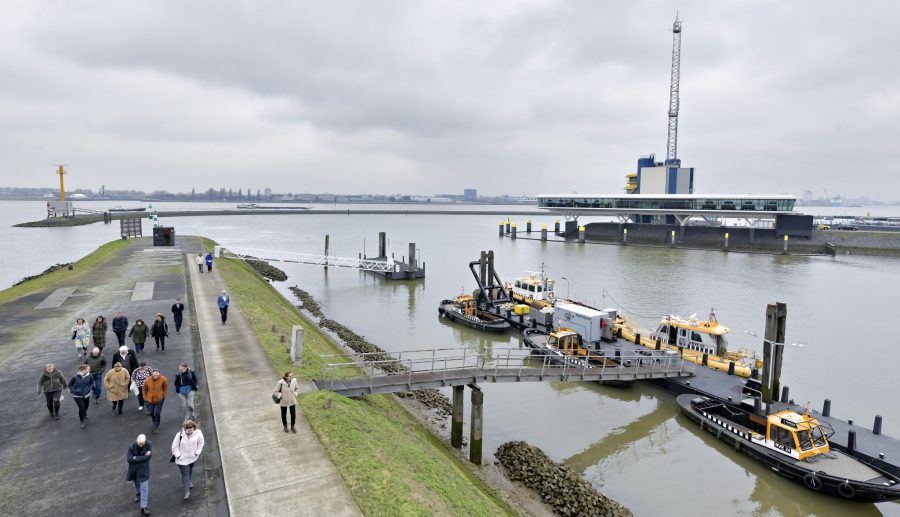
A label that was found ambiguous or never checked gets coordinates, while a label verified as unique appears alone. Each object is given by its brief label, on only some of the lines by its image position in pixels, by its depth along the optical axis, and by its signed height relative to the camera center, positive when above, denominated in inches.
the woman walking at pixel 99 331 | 713.6 -173.5
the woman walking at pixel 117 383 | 541.6 -188.3
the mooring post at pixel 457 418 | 786.8 -323.1
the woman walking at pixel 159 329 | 774.5 -183.6
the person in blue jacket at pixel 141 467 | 384.5 -201.6
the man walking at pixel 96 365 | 577.3 -181.8
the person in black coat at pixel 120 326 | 772.6 -179.2
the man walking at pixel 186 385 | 531.2 -185.7
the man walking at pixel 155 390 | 509.4 -183.5
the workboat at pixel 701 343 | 1083.3 -283.6
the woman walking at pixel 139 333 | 760.3 -186.6
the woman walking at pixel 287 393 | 518.9 -188.6
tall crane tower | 5098.4 +1342.3
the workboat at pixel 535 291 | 1679.9 -253.3
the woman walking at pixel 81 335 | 736.3 -185.4
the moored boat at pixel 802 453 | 667.4 -345.5
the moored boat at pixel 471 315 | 1535.4 -321.9
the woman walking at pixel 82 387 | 522.3 -187.3
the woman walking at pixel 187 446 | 405.4 -192.1
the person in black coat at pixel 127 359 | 590.2 -178.4
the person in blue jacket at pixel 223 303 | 924.7 -167.5
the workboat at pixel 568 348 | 1102.4 -306.7
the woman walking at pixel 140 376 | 562.3 -187.0
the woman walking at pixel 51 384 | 543.8 -191.3
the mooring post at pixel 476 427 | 759.1 -324.1
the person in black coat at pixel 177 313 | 882.8 -179.3
